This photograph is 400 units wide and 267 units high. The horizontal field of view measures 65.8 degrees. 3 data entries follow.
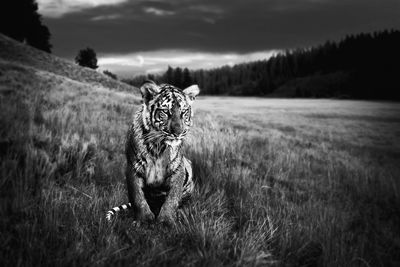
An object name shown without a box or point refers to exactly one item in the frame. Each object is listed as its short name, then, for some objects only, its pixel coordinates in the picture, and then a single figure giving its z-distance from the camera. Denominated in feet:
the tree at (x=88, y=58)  234.58
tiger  8.68
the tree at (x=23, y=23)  150.82
